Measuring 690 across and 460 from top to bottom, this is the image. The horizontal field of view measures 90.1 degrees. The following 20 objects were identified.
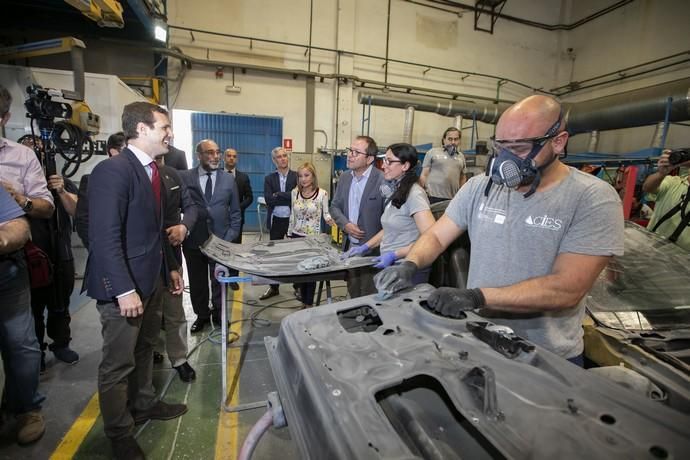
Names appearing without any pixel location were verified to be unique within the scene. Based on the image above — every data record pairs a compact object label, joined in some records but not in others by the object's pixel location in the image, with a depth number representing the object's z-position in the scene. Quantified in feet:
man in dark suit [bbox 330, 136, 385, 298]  9.67
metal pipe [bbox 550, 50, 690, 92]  25.90
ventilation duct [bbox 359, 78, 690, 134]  19.99
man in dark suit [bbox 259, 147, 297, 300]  14.79
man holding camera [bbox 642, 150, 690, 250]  9.14
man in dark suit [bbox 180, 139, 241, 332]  10.80
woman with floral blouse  13.07
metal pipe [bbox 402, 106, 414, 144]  27.02
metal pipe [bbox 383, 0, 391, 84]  29.37
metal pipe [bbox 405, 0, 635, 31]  29.86
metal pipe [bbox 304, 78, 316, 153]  28.71
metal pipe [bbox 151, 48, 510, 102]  24.70
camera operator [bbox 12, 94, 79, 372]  8.30
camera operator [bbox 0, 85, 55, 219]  6.09
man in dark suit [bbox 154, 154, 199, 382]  7.91
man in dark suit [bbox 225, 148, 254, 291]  15.34
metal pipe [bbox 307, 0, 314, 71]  27.61
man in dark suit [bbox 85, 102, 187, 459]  5.50
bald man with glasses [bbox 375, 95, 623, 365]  4.08
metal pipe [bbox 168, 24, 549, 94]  25.86
